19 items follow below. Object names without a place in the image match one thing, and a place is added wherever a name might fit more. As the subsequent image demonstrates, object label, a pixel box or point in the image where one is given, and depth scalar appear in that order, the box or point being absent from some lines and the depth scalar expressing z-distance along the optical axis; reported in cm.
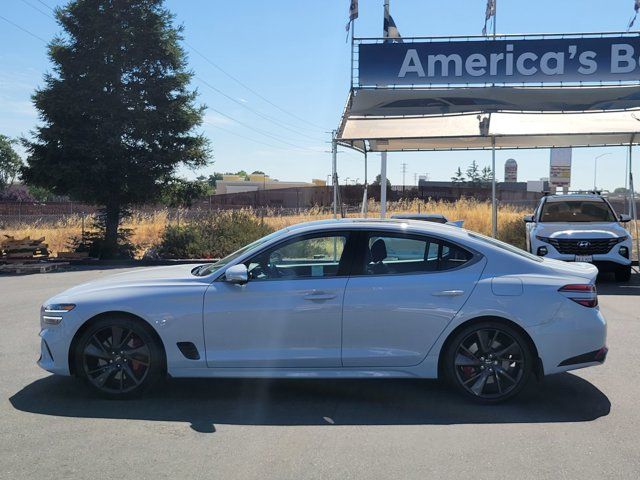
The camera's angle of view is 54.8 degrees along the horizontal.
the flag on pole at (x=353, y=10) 1797
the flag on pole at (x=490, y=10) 2000
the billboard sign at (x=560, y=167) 2575
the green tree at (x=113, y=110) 1830
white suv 1225
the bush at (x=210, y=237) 1884
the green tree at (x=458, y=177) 7162
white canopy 1487
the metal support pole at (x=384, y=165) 1805
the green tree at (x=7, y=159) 7094
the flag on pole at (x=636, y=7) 1885
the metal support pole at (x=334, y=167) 1489
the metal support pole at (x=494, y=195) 1647
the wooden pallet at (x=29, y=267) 1645
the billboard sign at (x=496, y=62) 1683
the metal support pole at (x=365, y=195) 1681
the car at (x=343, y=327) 520
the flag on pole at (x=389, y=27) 1819
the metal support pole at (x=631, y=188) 1523
